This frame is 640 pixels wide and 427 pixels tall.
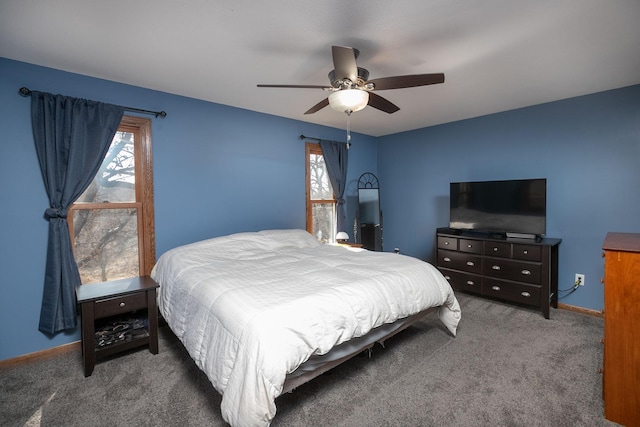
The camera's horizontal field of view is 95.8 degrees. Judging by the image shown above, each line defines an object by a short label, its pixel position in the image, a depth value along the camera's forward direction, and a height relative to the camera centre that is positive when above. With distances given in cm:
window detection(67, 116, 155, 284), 272 -9
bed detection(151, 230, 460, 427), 145 -68
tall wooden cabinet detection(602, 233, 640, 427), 156 -74
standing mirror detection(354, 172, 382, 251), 472 -26
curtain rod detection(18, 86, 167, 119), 233 +93
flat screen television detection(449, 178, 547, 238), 337 -8
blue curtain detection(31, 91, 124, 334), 240 +29
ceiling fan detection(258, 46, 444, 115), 197 +86
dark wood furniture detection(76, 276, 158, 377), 216 -82
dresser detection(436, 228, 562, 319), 317 -80
